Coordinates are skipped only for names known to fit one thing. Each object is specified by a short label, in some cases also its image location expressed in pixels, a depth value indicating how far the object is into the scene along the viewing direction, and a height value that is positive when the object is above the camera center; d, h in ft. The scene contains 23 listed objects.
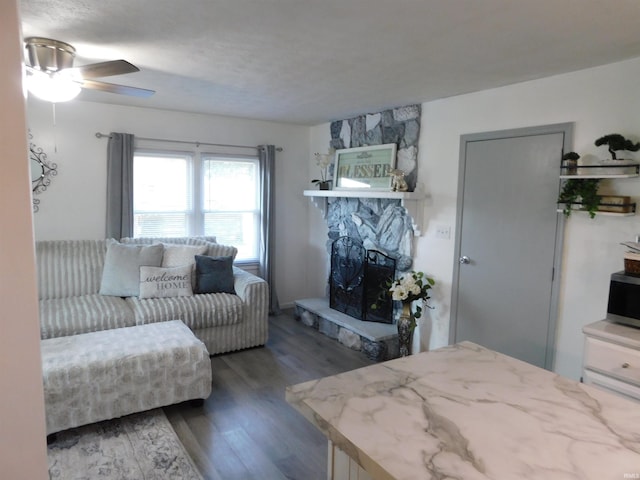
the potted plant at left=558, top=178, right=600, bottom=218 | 8.08 +0.34
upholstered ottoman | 7.89 -3.59
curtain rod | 13.35 +2.09
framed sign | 13.32 +1.31
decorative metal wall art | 12.43 +0.80
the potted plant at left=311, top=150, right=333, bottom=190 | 15.85 +1.58
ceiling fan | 7.34 +2.36
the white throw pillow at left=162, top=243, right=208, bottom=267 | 13.01 -1.77
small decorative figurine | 12.23 +0.73
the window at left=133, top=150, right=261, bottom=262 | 14.43 +0.12
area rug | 7.17 -4.79
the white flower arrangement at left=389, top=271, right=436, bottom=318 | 11.51 -2.34
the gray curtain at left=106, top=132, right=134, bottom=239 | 13.43 +0.44
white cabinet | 6.48 -2.39
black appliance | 6.99 -1.52
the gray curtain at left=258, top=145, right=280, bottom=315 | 16.16 -0.35
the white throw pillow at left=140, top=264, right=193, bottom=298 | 12.13 -2.48
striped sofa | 10.96 -3.01
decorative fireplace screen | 13.57 -2.66
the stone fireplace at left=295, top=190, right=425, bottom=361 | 12.33 -1.10
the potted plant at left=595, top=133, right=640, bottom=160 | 7.65 +1.29
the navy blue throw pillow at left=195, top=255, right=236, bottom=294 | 12.96 -2.39
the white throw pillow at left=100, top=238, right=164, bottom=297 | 12.33 -2.08
